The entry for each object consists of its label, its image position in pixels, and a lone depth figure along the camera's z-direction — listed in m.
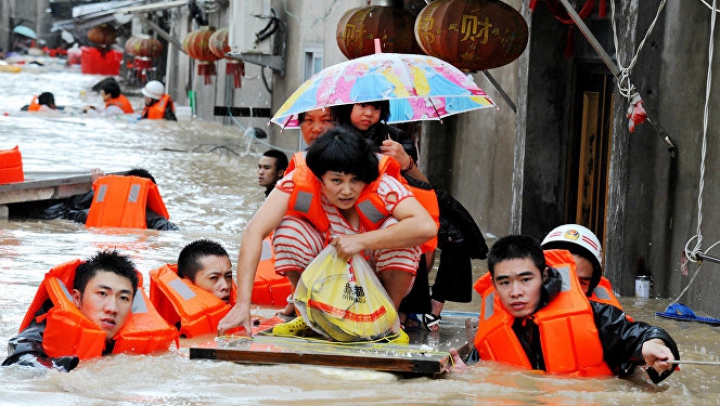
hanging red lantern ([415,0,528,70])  8.79
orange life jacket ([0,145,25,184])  12.15
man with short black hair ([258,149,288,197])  10.50
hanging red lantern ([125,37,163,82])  35.41
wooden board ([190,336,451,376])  5.53
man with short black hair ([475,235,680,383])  5.73
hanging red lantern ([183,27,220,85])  24.08
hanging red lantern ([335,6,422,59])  10.94
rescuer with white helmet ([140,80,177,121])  24.78
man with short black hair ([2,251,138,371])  6.06
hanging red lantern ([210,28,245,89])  21.84
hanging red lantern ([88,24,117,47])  40.03
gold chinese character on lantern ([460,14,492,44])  8.77
